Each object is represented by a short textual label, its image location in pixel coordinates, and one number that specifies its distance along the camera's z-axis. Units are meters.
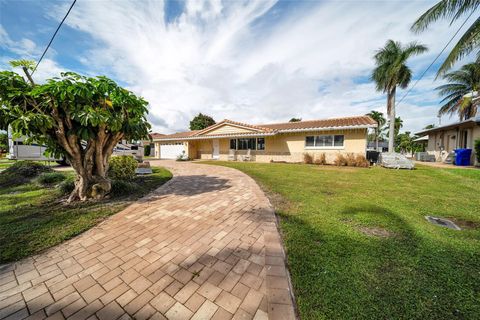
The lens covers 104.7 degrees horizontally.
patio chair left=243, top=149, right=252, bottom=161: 17.97
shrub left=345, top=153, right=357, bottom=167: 13.00
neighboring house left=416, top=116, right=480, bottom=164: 13.41
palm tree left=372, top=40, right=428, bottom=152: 17.25
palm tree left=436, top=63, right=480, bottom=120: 18.66
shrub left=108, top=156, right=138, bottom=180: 7.40
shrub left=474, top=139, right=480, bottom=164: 11.65
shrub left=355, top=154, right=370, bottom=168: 12.61
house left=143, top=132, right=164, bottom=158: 30.99
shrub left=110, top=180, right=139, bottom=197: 5.61
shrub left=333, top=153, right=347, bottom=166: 13.35
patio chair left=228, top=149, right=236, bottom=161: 18.79
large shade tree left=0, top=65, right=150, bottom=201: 3.81
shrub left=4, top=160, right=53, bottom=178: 8.23
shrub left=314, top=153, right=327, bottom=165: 14.43
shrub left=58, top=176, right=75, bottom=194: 5.50
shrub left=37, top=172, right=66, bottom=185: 6.97
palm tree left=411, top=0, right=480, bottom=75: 6.69
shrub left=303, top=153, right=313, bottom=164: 14.92
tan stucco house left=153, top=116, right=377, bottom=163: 13.83
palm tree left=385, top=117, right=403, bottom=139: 41.47
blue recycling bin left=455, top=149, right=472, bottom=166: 13.00
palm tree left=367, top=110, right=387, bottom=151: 35.38
